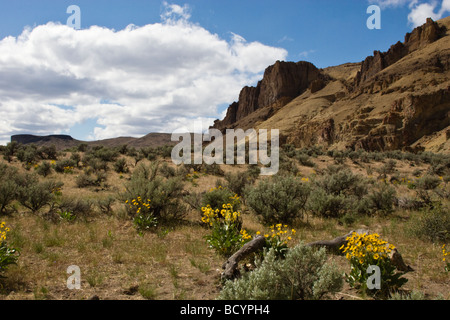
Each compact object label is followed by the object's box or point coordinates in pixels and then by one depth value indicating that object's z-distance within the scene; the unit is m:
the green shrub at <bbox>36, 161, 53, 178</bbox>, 16.75
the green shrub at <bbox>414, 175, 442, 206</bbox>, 14.76
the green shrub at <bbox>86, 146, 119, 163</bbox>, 23.16
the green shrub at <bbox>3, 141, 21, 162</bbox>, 20.80
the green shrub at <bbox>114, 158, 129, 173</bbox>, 20.34
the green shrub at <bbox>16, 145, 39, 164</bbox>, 20.61
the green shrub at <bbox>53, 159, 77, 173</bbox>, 18.22
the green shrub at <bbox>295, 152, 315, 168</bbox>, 25.60
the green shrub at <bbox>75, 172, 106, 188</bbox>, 14.76
